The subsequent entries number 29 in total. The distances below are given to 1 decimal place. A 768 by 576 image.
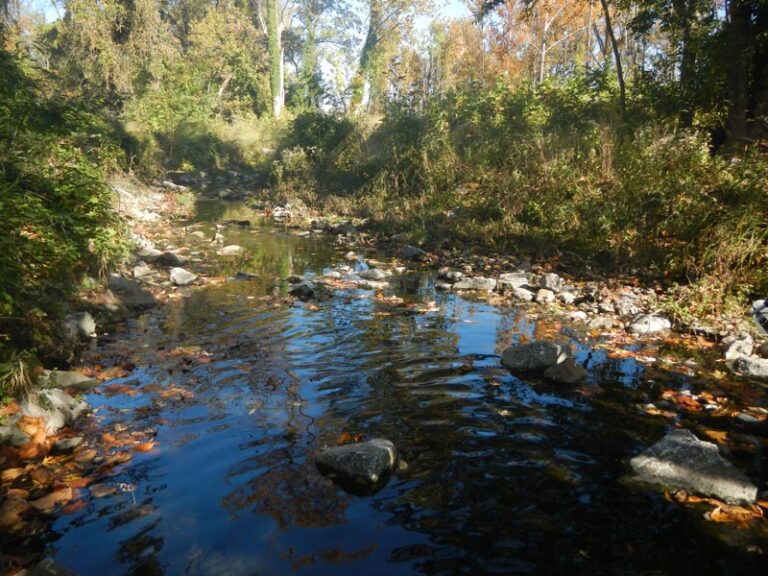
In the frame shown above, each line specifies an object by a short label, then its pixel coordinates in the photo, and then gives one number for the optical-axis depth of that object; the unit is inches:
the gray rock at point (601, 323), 288.7
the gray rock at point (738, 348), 239.8
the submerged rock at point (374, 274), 403.2
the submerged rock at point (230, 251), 476.4
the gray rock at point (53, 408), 165.3
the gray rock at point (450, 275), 395.9
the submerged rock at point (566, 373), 214.8
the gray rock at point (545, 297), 337.1
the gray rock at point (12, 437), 151.9
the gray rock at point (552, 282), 357.7
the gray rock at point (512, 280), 362.9
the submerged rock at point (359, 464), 143.5
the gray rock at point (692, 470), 139.3
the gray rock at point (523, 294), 343.6
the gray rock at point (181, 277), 362.9
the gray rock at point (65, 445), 157.0
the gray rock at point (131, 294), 303.6
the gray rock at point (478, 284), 370.9
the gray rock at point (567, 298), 332.2
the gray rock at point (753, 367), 219.9
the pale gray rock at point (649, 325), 279.4
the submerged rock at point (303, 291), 346.8
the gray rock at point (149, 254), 420.5
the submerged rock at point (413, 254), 474.6
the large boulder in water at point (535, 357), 225.1
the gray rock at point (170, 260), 419.8
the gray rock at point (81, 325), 238.7
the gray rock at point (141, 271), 368.5
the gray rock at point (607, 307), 310.7
